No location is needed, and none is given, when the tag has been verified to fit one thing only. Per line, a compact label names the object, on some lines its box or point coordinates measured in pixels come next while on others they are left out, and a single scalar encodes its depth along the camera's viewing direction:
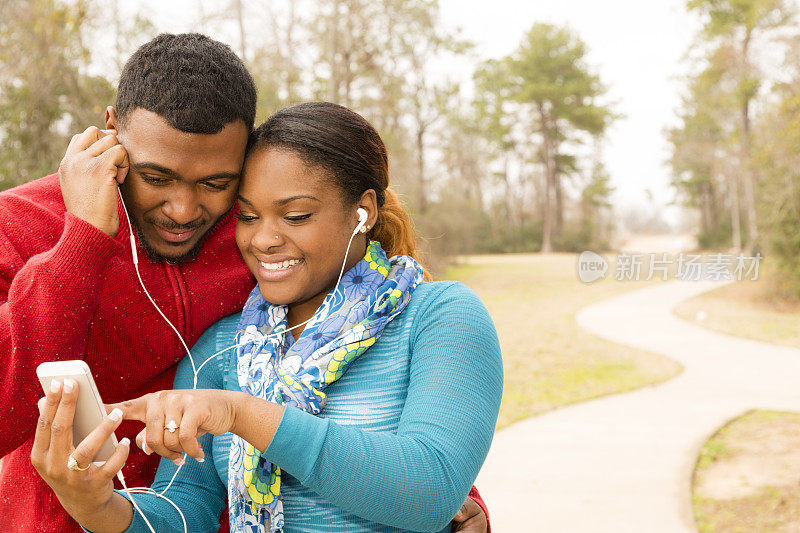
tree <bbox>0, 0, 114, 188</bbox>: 10.80
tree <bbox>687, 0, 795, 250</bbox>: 22.97
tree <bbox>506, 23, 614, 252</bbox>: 36.66
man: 1.56
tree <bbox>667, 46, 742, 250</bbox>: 26.22
